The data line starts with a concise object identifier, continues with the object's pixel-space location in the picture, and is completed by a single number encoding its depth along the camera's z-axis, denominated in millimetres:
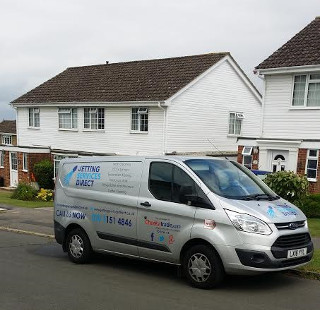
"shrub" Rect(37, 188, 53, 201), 16252
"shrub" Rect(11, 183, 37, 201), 16385
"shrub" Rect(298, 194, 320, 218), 10680
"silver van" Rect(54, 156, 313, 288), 4568
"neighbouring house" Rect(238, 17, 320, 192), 12755
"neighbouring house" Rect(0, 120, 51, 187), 21335
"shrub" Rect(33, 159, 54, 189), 20548
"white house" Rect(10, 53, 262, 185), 17196
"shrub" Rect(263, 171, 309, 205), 10075
